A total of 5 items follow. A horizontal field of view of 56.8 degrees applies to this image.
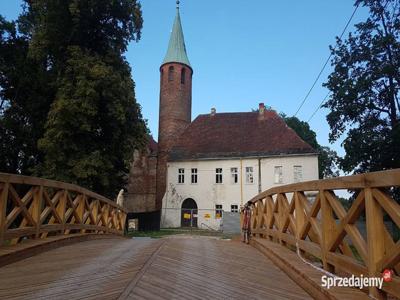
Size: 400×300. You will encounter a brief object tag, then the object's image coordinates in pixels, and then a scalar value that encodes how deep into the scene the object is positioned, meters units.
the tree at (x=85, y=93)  18.36
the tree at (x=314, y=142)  48.25
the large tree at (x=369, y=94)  22.91
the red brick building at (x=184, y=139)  35.31
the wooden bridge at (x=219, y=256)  3.25
